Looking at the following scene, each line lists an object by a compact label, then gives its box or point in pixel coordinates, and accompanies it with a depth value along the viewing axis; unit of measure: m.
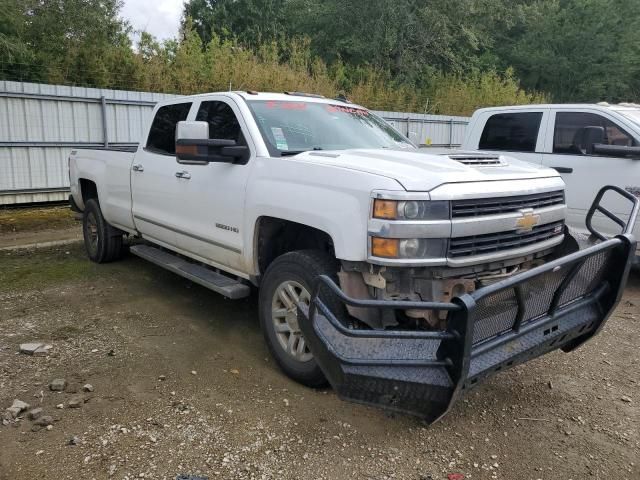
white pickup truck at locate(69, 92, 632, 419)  2.98
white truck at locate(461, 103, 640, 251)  6.08
